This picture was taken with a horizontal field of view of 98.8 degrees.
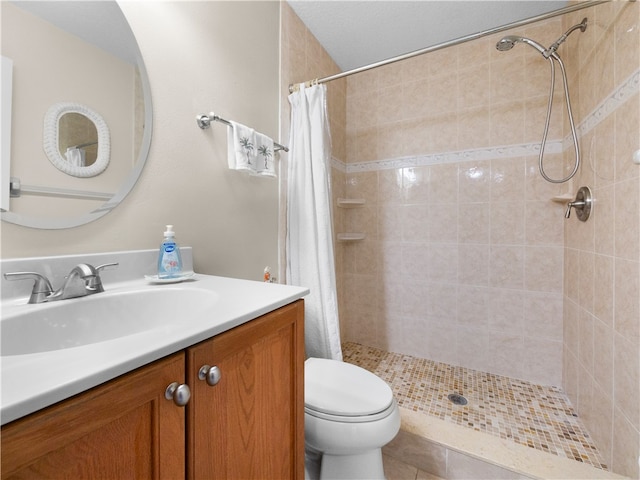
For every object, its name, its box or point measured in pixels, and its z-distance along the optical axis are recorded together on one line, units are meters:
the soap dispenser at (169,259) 0.86
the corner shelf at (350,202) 2.10
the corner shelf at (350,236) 2.13
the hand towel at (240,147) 1.12
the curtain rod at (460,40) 1.11
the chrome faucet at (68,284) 0.64
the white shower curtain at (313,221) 1.42
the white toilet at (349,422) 0.90
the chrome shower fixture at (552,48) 1.32
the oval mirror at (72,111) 0.66
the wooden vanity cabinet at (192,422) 0.32
